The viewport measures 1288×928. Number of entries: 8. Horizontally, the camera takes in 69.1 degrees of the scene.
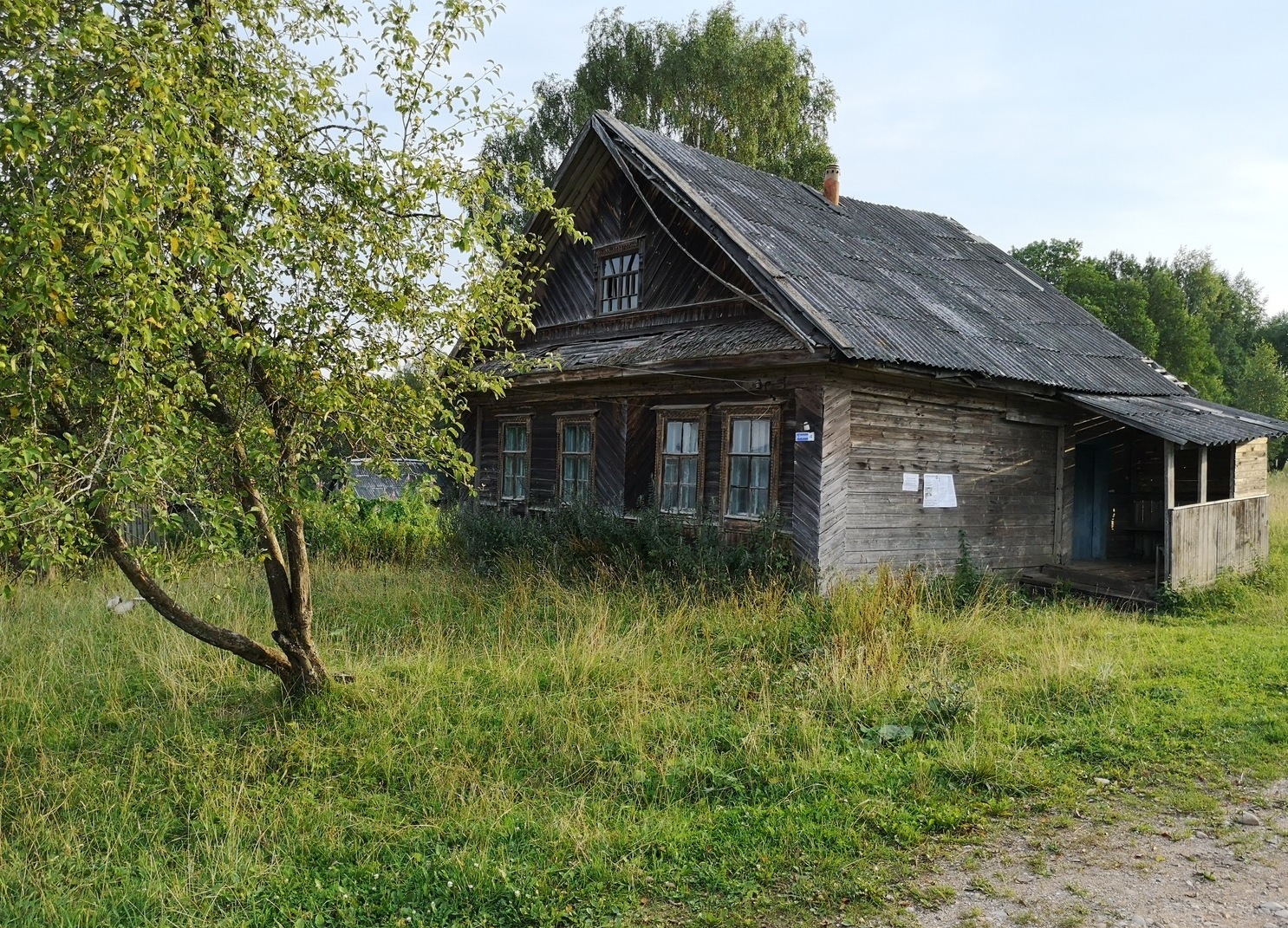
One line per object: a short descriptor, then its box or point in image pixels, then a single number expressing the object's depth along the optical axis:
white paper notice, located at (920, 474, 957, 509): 11.28
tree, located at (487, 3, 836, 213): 26.25
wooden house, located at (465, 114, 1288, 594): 10.54
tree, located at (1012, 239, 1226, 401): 32.69
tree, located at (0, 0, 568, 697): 4.15
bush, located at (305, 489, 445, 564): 13.89
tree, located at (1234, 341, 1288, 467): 35.72
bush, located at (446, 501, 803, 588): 10.30
